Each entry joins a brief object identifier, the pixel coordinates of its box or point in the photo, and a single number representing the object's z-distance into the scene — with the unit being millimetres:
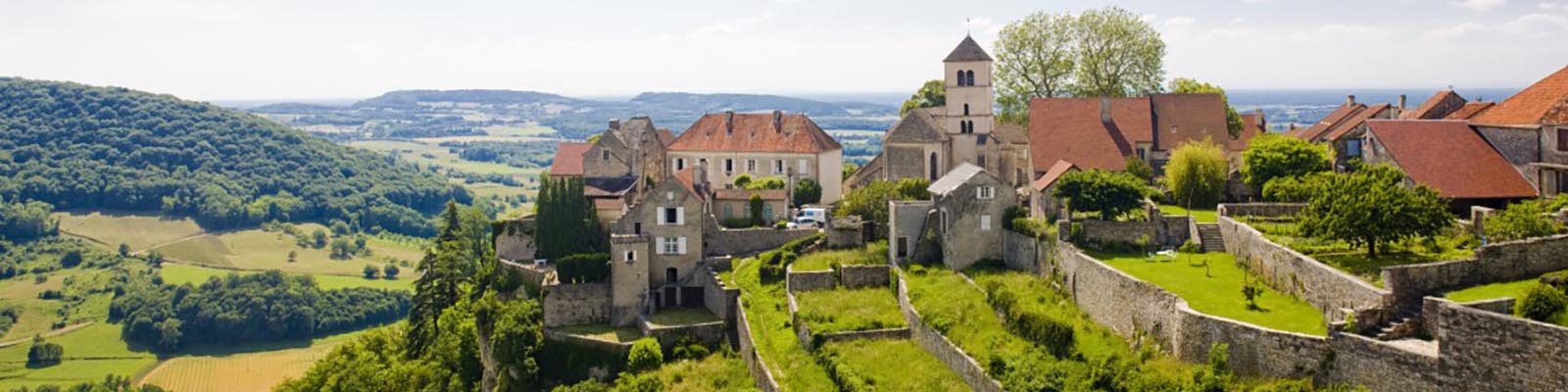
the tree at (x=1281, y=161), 48281
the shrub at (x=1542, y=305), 24234
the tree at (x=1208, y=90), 68438
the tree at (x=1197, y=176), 49062
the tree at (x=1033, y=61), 73688
